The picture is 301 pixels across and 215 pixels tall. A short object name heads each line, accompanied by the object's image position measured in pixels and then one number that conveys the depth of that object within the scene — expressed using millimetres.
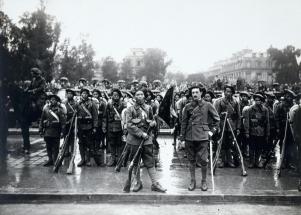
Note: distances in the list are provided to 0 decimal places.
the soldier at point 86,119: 11438
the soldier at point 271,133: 12032
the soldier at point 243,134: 12977
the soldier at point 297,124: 9352
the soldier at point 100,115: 12700
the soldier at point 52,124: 11391
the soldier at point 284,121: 11938
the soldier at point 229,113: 11625
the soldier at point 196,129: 9055
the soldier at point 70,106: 12049
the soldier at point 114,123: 11773
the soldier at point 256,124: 11570
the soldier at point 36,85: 13500
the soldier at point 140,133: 8656
